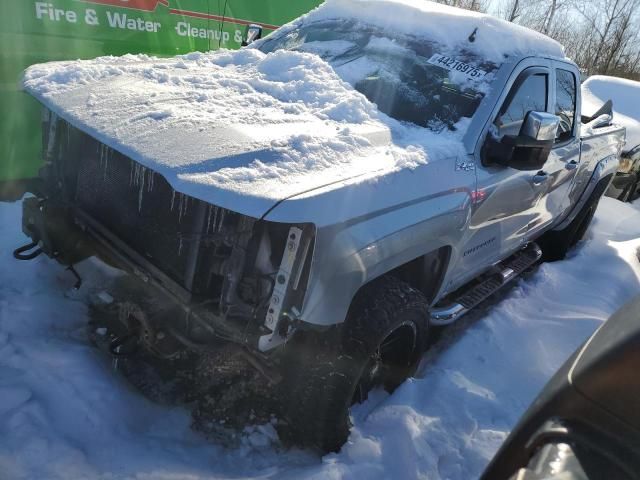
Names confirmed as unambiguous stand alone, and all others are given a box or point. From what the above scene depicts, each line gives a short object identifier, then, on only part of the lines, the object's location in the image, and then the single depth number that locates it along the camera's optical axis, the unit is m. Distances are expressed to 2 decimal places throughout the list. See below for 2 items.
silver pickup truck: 2.11
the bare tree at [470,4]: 24.55
